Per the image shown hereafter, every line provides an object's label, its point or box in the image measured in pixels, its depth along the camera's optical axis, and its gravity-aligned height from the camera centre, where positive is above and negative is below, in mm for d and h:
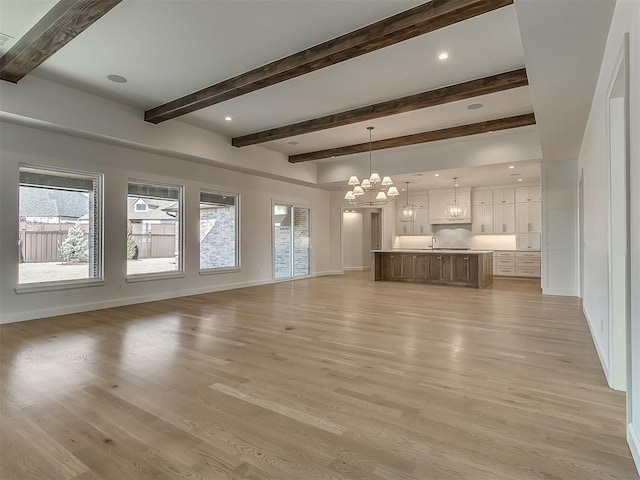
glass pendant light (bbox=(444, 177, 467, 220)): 11062 +911
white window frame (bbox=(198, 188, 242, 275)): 8188 +0
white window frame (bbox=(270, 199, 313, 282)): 9461 -144
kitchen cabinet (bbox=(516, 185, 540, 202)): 10250 +1283
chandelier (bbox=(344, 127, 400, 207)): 6729 +1010
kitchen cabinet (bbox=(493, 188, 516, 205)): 10609 +1277
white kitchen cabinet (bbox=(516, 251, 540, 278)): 10133 -776
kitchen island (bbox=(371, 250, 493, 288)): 8547 -739
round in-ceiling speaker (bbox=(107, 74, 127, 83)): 4781 +2234
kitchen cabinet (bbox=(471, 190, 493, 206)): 10976 +1279
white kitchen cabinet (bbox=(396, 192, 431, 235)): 11992 +653
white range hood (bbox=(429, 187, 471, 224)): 11117 +1097
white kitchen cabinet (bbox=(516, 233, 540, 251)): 10211 -109
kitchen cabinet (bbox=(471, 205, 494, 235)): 10992 +590
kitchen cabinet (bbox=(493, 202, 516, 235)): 10635 +579
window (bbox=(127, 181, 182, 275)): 6555 +241
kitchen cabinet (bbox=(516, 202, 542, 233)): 10242 +586
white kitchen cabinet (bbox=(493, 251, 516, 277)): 10516 -771
